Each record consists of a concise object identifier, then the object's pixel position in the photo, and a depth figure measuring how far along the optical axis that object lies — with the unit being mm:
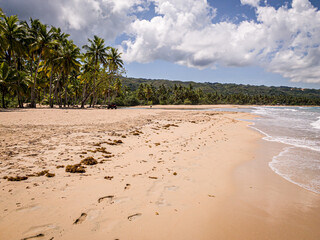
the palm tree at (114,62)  44888
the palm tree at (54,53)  30120
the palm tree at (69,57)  31173
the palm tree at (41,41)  27889
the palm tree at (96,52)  38344
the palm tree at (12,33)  25484
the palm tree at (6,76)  25469
